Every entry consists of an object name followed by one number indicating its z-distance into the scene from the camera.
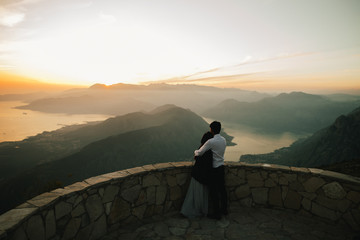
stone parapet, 2.88
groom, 4.32
